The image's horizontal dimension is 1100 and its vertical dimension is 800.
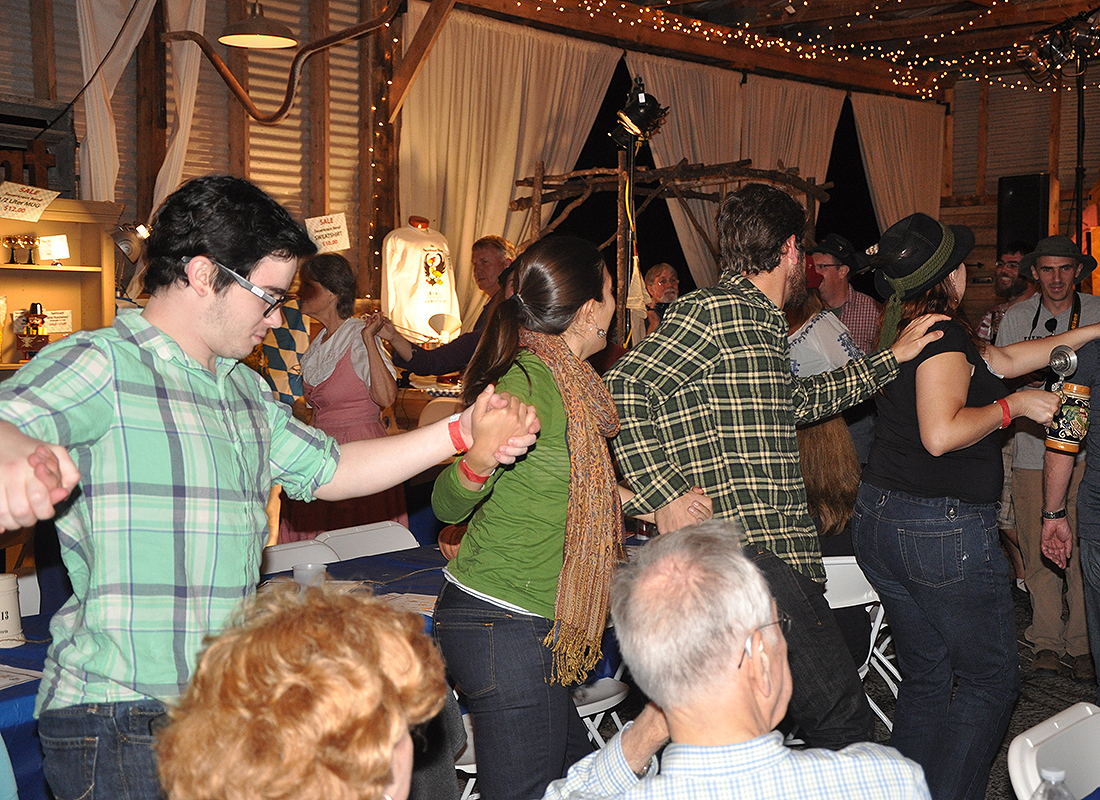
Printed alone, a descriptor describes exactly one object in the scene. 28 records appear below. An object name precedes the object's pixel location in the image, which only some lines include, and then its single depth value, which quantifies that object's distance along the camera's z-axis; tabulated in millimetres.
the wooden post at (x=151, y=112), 6969
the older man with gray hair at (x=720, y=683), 1399
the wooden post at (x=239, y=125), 7332
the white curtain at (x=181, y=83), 6910
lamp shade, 5551
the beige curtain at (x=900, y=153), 11484
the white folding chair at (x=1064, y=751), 1856
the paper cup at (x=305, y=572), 2863
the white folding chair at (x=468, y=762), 2736
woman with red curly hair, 1067
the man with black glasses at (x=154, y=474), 1555
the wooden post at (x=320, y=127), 7793
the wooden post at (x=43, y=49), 6504
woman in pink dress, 4789
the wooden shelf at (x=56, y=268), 6047
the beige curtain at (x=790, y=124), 10406
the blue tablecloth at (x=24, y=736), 2053
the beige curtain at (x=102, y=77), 6578
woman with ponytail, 2168
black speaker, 10500
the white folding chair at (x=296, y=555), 3566
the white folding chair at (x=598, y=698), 3078
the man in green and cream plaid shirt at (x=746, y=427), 2426
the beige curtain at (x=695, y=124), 9719
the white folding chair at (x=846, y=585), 3438
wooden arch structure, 7415
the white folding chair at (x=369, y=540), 3830
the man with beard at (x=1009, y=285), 6197
